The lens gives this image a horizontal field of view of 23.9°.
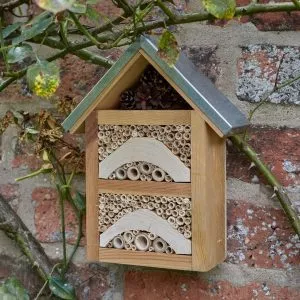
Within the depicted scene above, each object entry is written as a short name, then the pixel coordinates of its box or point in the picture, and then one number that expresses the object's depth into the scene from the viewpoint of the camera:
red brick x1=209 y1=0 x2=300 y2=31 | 0.86
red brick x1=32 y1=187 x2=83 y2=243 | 1.01
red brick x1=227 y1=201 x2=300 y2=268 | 0.87
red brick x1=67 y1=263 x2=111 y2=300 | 0.99
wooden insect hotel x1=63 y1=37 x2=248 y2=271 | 0.82
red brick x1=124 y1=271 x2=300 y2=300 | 0.89
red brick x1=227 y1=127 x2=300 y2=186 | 0.87
